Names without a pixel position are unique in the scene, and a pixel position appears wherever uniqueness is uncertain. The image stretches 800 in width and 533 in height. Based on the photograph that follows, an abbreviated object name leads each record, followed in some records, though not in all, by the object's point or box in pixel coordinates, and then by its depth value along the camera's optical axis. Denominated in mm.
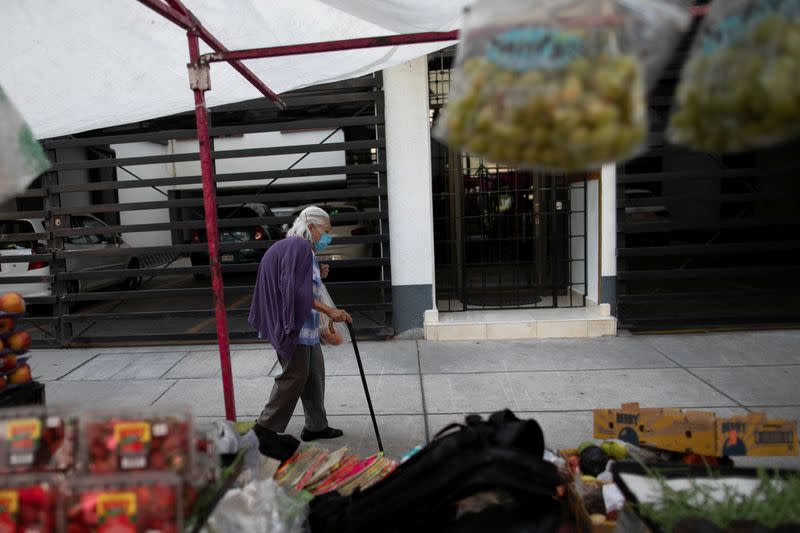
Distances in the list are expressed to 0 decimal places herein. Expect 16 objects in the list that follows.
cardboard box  2789
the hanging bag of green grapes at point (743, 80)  1437
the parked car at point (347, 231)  9102
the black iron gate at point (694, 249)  6973
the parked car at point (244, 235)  10114
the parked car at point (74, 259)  7781
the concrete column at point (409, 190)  6959
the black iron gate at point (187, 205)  7059
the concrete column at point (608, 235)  7102
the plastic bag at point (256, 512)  2173
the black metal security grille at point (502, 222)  7629
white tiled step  7070
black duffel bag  2105
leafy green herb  1933
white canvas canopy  3367
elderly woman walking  3994
